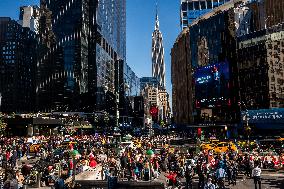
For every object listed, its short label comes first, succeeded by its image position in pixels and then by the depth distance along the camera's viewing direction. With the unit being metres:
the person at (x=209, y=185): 18.17
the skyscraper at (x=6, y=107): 195.38
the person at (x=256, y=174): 20.81
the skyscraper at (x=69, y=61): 155.88
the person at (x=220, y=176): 21.19
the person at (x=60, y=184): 17.73
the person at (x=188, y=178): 22.03
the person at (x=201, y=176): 21.05
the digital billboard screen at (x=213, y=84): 88.19
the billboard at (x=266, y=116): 72.62
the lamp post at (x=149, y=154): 27.63
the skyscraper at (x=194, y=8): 179.12
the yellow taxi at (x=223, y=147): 37.25
